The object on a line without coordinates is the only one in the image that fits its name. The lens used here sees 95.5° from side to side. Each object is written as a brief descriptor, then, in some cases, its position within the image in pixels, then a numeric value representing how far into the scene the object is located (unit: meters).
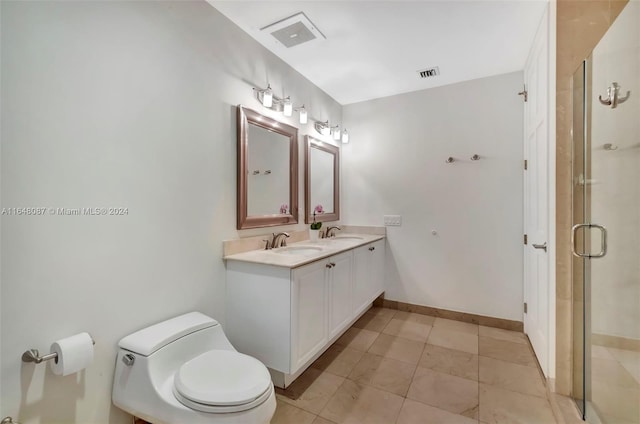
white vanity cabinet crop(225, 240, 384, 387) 1.71
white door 1.88
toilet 1.14
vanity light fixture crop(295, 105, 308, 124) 2.65
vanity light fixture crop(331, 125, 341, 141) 3.23
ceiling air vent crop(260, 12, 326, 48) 1.93
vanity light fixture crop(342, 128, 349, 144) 3.41
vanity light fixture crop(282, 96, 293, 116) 2.39
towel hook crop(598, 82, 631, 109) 1.45
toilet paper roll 1.11
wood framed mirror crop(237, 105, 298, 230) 2.04
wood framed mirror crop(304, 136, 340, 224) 2.81
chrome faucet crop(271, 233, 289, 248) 2.34
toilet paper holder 1.08
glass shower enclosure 1.41
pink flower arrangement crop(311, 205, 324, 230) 2.73
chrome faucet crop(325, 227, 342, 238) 3.16
